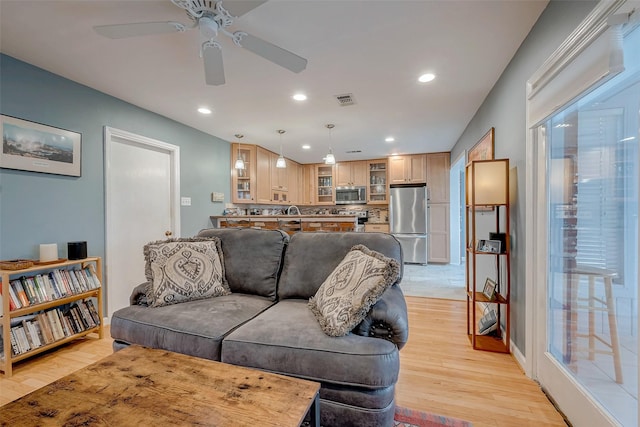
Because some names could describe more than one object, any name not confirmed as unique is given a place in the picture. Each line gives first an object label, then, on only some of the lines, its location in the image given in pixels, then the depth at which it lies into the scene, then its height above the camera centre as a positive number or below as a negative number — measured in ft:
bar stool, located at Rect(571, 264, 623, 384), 4.12 -1.57
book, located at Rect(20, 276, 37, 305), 6.98 -1.92
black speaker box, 8.04 -1.07
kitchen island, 13.34 -0.51
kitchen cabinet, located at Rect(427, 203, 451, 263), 19.19 -1.53
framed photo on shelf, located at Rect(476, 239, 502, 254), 7.50 -0.97
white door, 9.77 +0.38
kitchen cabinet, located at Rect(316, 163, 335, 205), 22.00 +2.16
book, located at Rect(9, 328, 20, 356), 6.75 -3.12
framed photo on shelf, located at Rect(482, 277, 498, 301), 7.59 -2.19
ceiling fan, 4.82 +3.30
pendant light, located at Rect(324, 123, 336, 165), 13.30 +2.52
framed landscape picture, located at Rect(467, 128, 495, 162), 9.01 +2.25
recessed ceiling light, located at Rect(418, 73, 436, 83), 8.31 +3.97
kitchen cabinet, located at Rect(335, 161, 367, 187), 20.93 +2.82
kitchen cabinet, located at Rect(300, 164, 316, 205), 22.34 +2.10
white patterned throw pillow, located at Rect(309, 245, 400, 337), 4.73 -1.43
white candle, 7.54 -1.04
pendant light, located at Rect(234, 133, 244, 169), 14.33 +2.44
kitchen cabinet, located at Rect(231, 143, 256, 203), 16.06 +2.12
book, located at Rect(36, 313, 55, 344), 7.37 -3.00
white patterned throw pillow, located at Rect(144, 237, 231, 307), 6.28 -1.38
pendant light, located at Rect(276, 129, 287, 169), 13.48 +2.34
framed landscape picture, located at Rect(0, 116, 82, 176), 7.23 +1.80
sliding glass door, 3.77 -0.66
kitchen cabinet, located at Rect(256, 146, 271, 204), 16.63 +2.23
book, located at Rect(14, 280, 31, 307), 6.84 -1.95
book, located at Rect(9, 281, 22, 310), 6.66 -2.00
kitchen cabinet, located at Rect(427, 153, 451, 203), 19.01 +2.33
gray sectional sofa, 4.31 -2.08
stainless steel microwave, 20.80 +1.18
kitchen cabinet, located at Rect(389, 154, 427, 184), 19.39 +2.89
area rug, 4.80 -3.63
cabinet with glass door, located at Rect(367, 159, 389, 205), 20.52 +2.18
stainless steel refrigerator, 19.06 -0.56
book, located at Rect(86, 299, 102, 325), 8.47 -3.00
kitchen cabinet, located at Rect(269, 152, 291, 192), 18.20 +2.38
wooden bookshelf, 6.43 -2.36
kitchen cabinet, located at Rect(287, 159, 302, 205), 20.48 +2.29
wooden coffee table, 2.85 -2.08
